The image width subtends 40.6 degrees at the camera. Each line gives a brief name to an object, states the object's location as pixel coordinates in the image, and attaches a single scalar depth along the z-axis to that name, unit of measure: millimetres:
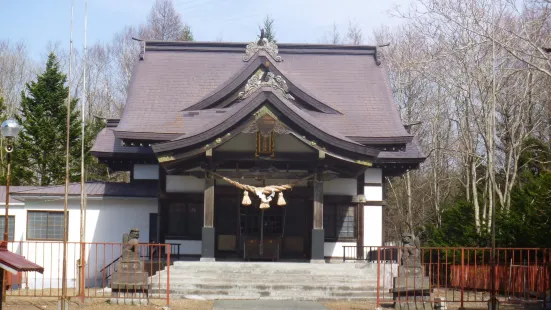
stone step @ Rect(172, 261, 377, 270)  21297
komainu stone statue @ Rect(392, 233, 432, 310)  16906
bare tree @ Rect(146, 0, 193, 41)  59156
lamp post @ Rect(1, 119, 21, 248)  15633
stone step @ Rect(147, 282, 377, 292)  19906
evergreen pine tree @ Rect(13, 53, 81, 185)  36312
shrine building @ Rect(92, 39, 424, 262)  22797
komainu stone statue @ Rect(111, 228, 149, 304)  17859
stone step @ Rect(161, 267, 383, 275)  20969
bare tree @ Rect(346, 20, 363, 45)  55000
